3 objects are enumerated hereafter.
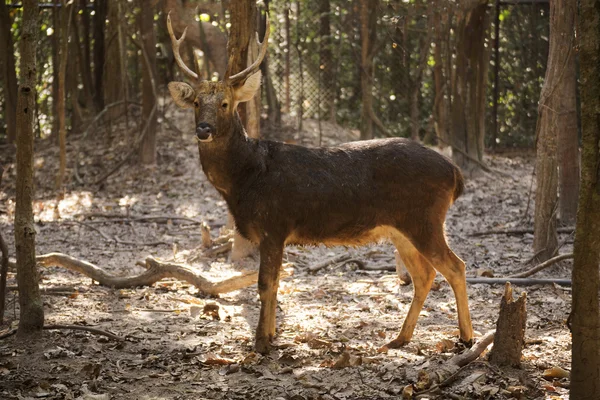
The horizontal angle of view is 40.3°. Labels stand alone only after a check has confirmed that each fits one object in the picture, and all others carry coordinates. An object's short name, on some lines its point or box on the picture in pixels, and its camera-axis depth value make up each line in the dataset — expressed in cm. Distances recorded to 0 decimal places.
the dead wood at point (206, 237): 995
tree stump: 573
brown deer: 668
